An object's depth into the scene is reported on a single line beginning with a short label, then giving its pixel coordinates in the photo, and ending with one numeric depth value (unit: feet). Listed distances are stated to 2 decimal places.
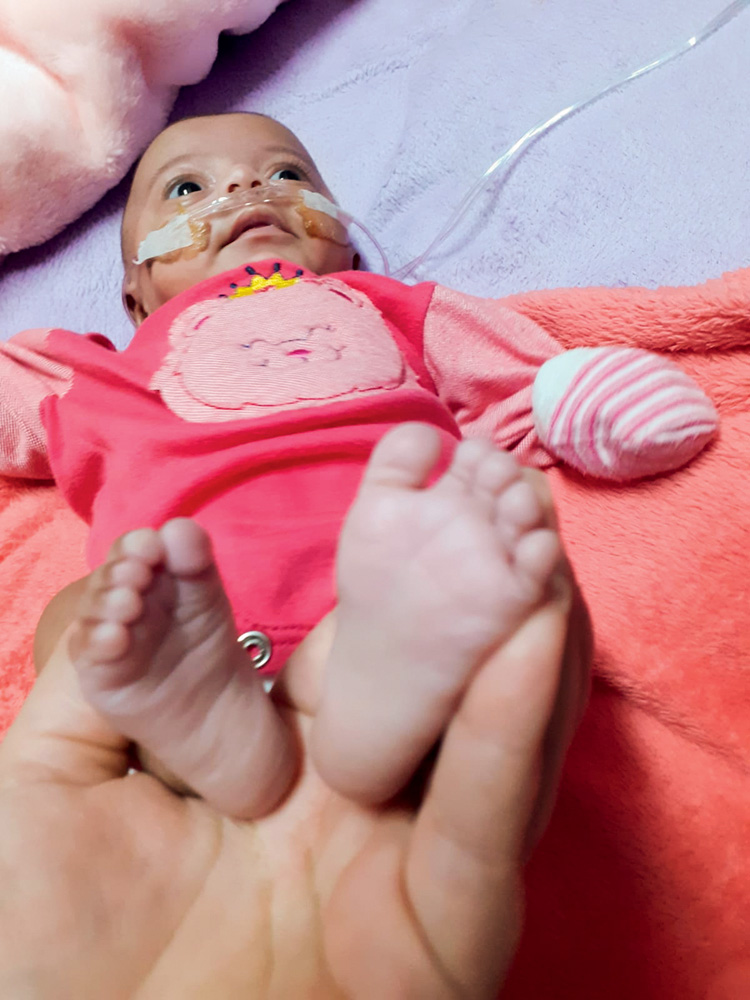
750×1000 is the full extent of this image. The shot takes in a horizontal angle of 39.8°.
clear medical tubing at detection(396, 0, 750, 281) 1.36
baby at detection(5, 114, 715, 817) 0.66
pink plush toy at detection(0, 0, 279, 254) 1.36
